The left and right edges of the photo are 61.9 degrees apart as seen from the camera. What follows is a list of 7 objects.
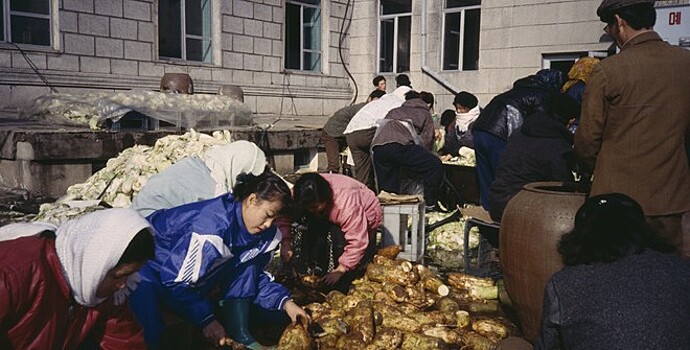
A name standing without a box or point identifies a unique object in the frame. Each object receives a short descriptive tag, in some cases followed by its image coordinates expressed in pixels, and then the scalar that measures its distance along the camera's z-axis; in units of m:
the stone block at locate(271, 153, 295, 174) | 9.02
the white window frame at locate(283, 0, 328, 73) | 15.62
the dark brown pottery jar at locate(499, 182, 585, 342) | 3.41
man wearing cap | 3.18
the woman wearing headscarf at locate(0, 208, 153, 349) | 2.05
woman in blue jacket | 3.06
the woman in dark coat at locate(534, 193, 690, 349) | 2.10
